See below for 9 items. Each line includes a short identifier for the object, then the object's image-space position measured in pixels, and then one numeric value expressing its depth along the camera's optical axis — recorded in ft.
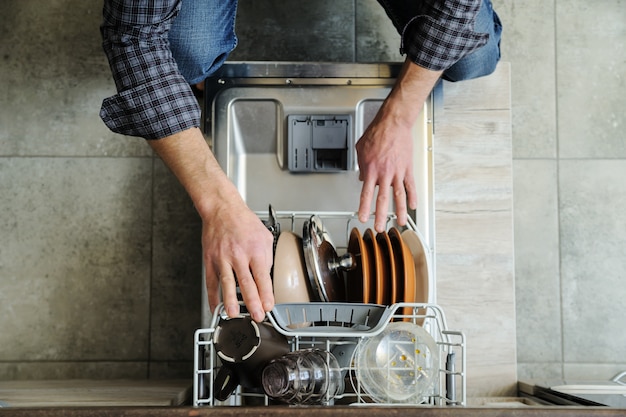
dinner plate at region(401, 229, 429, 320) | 3.92
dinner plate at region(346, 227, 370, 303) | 3.79
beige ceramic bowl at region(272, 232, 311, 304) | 3.62
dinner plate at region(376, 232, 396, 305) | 3.76
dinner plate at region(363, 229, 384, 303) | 3.77
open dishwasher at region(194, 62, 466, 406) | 3.10
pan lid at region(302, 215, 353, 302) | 3.61
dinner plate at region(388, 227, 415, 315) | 3.76
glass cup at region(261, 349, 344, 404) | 2.83
